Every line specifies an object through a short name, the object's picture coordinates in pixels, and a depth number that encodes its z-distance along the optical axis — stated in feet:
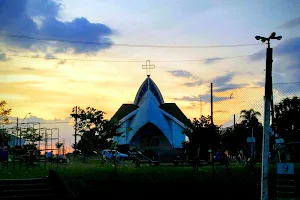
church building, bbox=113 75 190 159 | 209.56
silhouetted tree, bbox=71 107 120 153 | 63.62
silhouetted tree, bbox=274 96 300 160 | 86.33
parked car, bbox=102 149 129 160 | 102.76
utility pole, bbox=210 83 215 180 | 52.24
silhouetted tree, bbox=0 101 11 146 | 82.88
